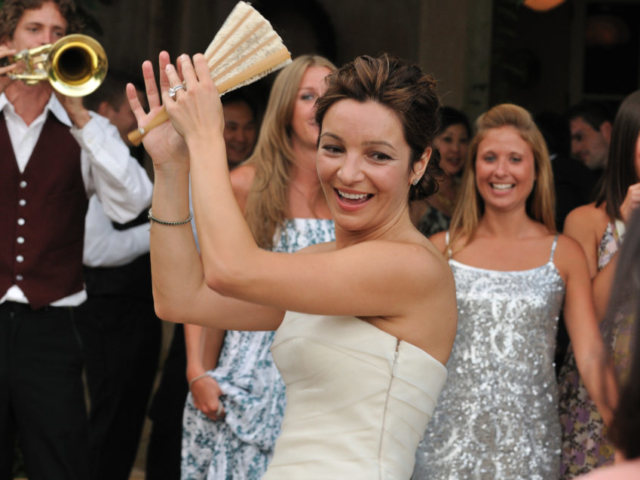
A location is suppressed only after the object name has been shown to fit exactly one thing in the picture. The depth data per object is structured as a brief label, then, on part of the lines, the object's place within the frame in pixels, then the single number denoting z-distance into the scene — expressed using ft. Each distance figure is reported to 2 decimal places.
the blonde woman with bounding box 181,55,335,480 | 11.85
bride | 6.72
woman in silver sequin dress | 11.33
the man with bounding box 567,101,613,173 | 18.58
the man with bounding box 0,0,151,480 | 11.67
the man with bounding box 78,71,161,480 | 15.46
